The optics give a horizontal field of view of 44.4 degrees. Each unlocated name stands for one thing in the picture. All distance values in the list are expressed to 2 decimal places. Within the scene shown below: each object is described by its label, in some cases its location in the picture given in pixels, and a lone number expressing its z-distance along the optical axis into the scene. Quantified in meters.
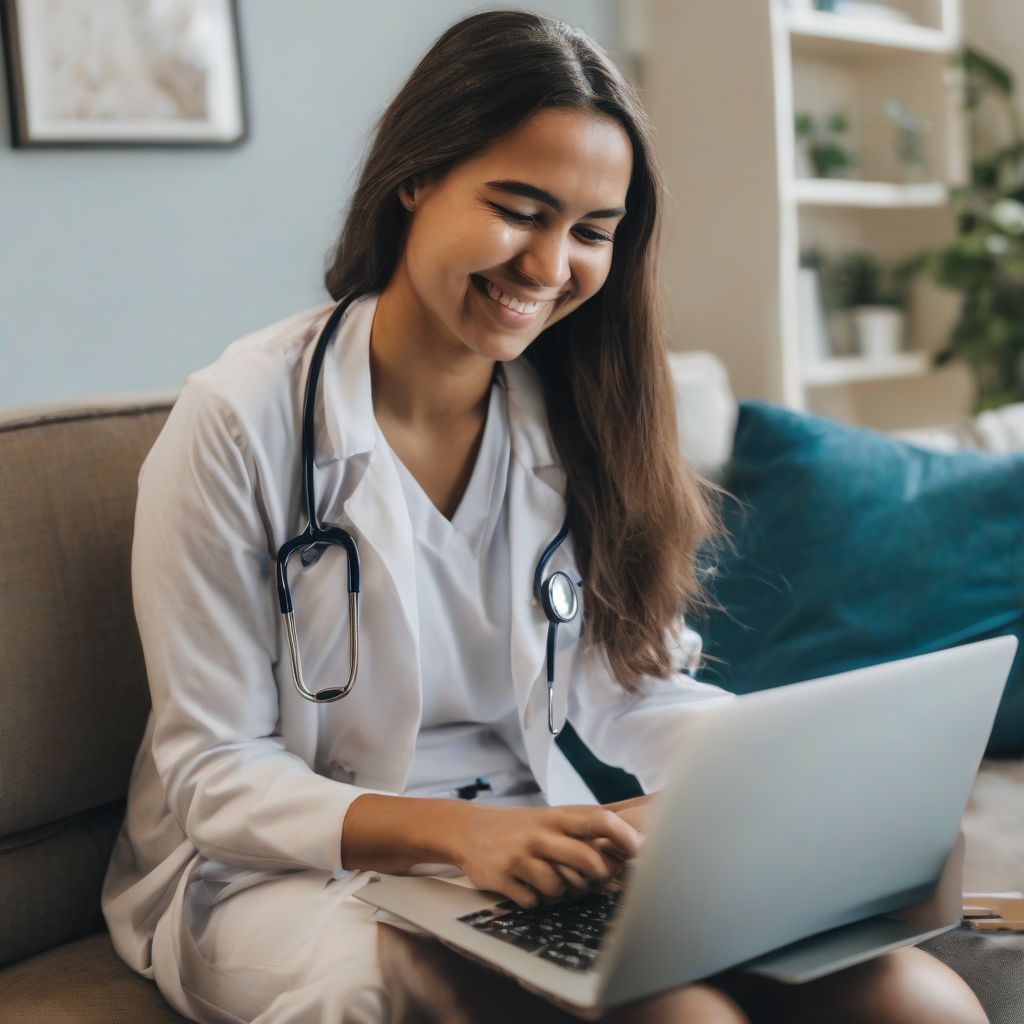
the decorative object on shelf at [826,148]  3.00
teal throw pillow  1.66
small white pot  3.07
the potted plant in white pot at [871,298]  3.08
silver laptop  0.72
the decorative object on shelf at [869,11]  2.87
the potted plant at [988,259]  2.94
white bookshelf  2.63
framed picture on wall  1.91
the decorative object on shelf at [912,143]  3.08
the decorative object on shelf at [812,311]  2.95
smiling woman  1.03
